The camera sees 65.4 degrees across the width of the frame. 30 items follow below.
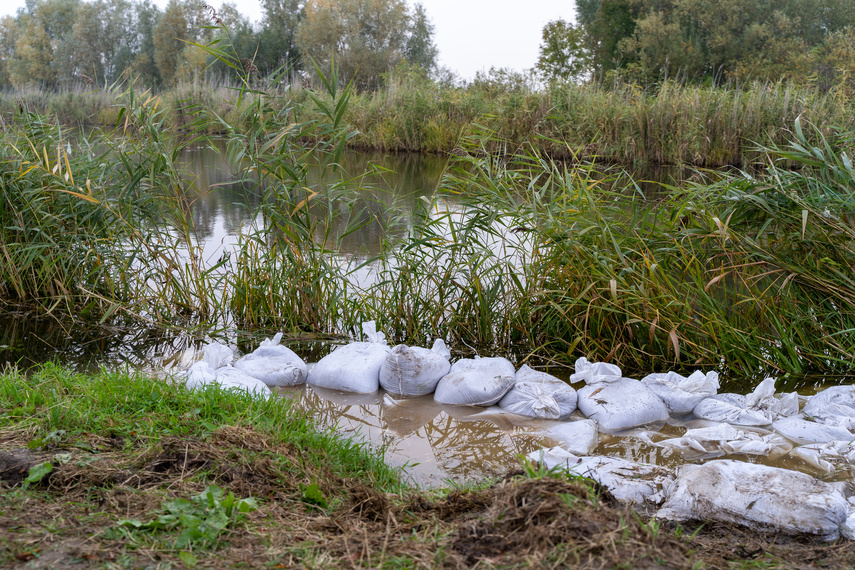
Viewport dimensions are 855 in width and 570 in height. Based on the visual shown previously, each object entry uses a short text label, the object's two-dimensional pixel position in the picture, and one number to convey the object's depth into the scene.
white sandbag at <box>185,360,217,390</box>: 2.98
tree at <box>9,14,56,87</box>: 43.09
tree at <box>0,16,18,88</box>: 48.09
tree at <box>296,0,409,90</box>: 37.34
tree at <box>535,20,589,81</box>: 31.50
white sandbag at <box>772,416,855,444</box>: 2.67
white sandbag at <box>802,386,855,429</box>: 2.79
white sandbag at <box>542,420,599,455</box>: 2.66
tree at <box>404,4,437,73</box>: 42.50
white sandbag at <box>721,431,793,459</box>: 2.61
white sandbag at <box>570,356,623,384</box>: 3.04
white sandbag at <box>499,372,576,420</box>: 2.94
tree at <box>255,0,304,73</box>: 40.38
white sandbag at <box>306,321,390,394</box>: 3.24
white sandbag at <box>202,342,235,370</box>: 3.30
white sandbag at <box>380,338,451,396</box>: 3.18
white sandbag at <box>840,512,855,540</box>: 1.91
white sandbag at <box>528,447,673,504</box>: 2.12
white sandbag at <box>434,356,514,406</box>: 3.05
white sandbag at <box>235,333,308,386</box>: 3.26
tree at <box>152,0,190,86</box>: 40.63
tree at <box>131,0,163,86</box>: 43.53
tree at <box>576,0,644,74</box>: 31.75
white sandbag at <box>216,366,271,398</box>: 2.93
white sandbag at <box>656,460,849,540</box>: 1.93
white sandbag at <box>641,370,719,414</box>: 2.97
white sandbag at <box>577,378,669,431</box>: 2.86
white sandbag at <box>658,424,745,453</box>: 2.65
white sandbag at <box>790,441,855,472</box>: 2.48
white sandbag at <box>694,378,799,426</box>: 2.87
